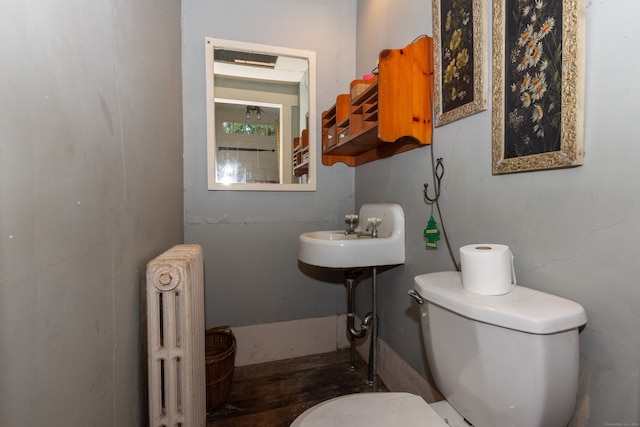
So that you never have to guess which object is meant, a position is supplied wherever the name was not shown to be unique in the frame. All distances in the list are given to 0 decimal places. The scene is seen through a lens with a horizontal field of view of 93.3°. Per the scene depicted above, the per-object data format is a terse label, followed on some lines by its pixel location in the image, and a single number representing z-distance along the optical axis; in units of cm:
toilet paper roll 75
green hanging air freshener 121
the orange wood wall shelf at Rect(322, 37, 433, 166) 121
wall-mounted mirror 182
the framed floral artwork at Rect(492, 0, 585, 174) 70
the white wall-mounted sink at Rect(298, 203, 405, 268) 136
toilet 64
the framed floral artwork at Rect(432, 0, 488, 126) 98
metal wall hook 120
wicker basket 144
